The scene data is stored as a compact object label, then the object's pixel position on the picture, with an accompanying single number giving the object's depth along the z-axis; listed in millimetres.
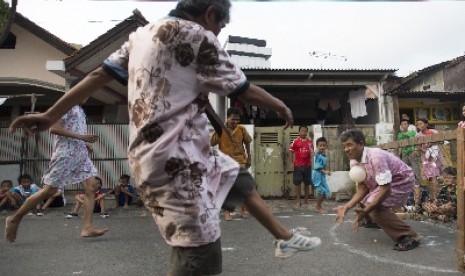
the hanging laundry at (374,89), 13047
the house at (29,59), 13180
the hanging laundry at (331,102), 13656
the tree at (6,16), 6141
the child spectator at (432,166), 6484
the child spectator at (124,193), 9820
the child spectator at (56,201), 9334
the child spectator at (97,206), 8234
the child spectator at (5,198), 9117
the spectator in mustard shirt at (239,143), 7039
